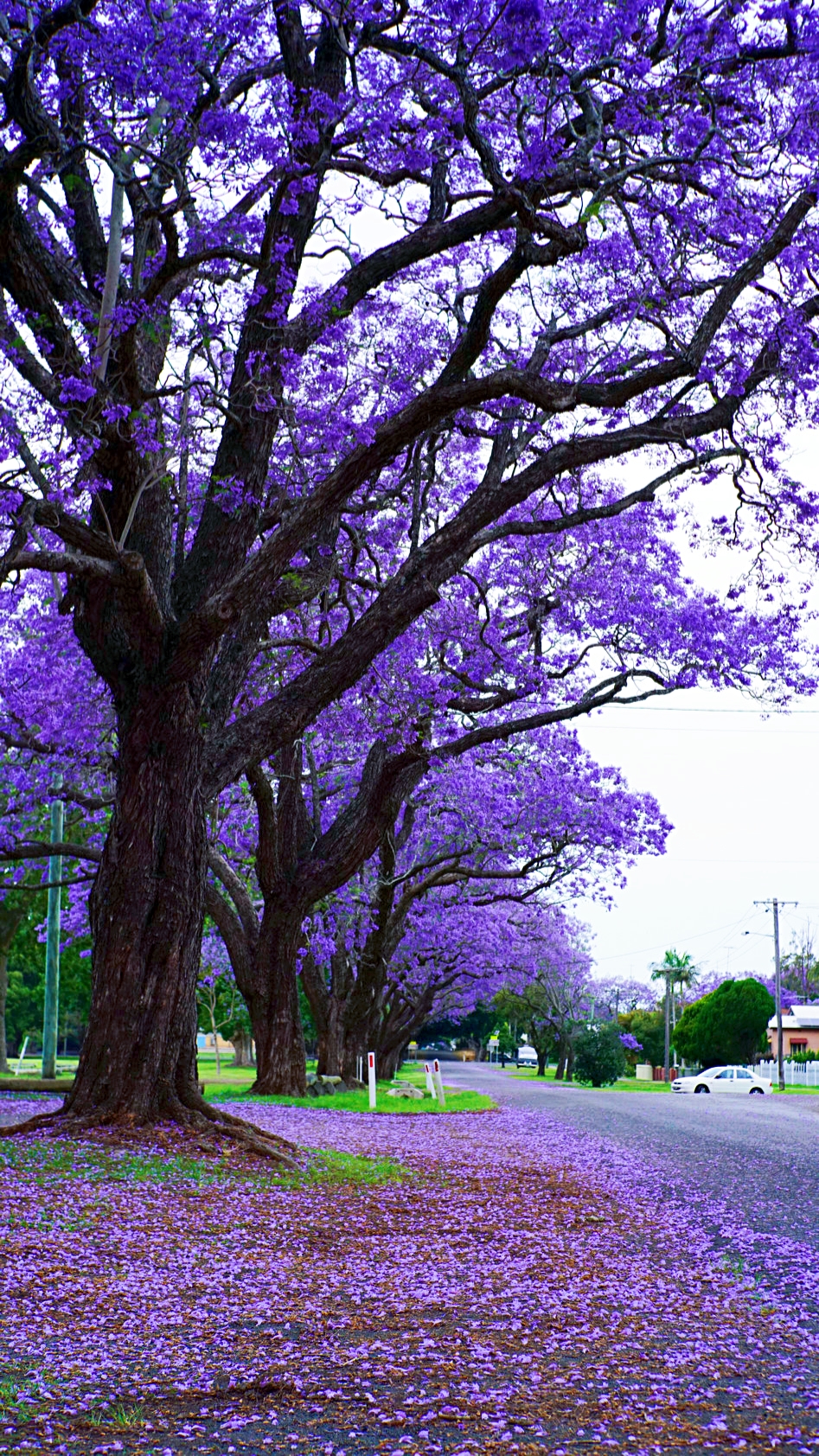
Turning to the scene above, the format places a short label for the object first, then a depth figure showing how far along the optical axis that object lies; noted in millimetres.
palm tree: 100188
